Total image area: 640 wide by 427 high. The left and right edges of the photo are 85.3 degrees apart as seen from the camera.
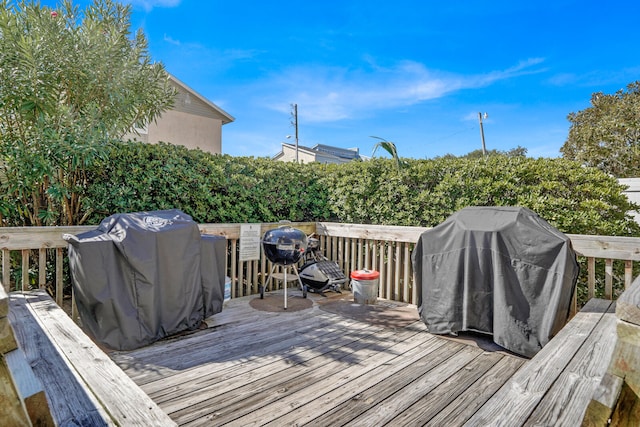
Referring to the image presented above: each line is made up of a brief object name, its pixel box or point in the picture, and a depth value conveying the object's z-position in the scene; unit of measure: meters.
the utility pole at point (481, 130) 18.54
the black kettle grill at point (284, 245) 3.93
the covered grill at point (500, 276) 2.55
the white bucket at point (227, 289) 3.78
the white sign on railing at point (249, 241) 4.29
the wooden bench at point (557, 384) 1.30
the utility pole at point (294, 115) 22.73
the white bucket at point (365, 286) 4.15
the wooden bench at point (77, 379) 1.12
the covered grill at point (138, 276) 2.63
